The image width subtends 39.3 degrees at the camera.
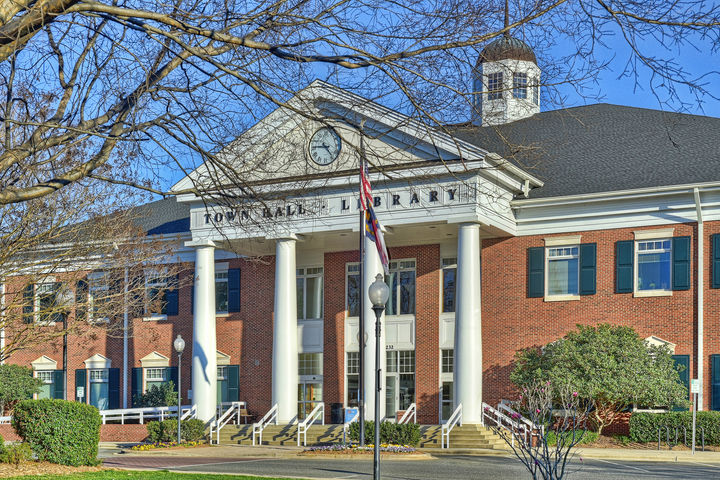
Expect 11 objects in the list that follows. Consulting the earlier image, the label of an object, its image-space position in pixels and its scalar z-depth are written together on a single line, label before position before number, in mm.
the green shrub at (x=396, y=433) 29219
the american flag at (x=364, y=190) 26203
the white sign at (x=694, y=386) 27266
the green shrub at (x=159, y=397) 38875
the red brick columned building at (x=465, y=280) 31469
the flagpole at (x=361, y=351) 26984
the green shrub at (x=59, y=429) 18453
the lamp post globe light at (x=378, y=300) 18328
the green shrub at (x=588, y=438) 29266
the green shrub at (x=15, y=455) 17797
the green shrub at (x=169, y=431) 32938
